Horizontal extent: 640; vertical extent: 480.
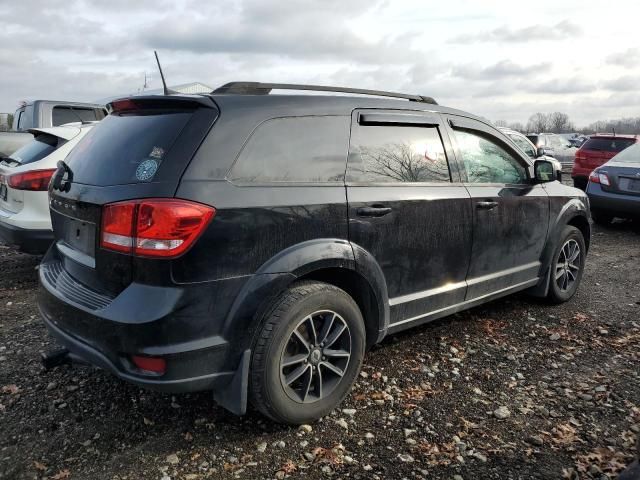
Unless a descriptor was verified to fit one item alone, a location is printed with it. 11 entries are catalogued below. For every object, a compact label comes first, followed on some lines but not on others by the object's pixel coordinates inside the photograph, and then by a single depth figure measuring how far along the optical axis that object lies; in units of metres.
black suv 2.46
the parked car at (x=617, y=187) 8.59
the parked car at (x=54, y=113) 9.48
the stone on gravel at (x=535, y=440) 2.87
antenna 3.08
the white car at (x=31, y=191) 5.03
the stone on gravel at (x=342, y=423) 3.01
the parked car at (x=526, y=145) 13.33
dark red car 12.84
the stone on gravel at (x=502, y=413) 3.13
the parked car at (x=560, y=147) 23.58
